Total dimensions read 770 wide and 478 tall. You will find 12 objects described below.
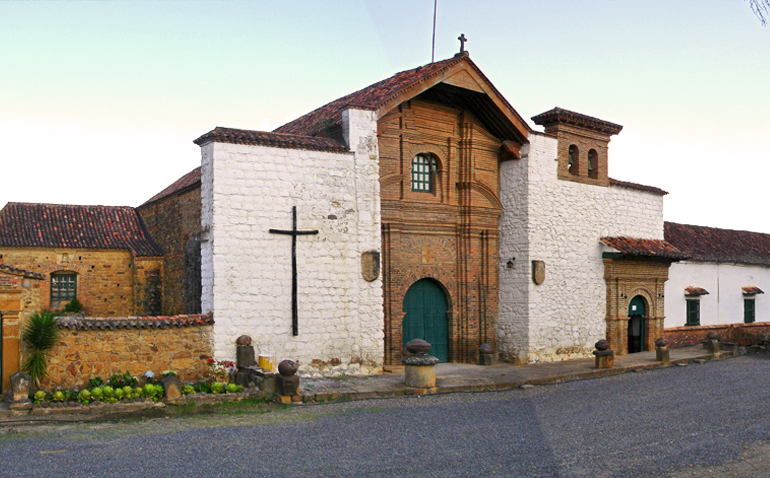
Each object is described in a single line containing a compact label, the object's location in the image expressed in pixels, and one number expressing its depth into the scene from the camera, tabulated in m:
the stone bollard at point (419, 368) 12.68
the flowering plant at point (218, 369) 12.11
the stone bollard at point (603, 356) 16.02
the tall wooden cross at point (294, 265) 13.32
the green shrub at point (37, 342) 10.50
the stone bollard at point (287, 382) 11.40
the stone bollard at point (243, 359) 12.21
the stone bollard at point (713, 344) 19.23
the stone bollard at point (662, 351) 17.30
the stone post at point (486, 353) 16.47
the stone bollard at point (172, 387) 10.76
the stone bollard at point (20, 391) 9.86
